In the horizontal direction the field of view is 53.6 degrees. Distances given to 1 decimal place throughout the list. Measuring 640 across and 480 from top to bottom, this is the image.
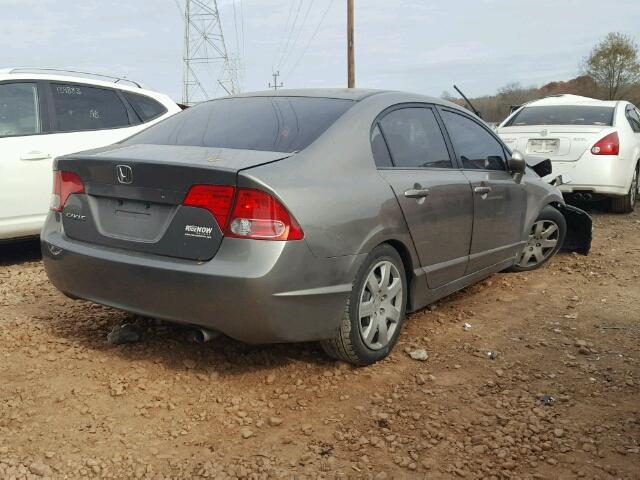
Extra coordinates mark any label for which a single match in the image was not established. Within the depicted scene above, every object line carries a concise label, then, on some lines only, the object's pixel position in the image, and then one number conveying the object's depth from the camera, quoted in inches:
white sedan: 315.9
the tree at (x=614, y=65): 2171.5
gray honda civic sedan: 114.9
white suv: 221.1
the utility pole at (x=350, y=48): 1007.6
